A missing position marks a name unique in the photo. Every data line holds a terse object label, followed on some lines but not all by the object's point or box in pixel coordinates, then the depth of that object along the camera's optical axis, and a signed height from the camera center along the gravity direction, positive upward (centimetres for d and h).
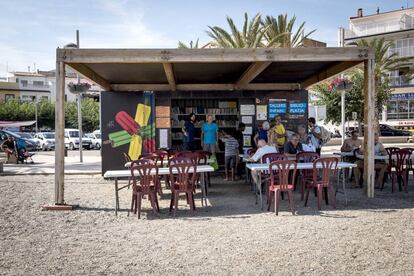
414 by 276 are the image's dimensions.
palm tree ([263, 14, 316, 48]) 2434 +587
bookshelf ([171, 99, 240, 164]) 1449 +79
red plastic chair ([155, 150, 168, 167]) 1053 -47
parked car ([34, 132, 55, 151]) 3256 -33
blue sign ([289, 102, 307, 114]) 1389 +85
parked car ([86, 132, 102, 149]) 3450 -22
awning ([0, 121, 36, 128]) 2889 +88
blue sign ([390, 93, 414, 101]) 4084 +354
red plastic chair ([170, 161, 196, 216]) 779 -84
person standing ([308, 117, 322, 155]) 1191 -1
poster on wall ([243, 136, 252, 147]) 1392 -16
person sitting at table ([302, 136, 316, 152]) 944 -29
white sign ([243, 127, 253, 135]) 1391 +13
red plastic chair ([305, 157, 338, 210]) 785 -72
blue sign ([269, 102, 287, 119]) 1384 +82
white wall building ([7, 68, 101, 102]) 6494 +795
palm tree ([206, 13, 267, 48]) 2242 +523
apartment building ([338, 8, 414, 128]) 4100 +982
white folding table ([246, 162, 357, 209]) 787 -58
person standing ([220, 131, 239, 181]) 1181 -43
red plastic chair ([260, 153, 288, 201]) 848 -46
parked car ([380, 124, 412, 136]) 3431 +15
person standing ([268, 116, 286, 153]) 1272 +5
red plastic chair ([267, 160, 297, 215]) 753 -78
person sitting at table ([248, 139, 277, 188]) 888 -35
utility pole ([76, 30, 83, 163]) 1709 +55
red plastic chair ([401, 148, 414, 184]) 983 -72
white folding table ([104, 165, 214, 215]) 786 -67
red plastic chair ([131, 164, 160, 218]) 766 -85
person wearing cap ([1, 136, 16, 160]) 1888 -42
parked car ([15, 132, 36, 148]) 3365 +6
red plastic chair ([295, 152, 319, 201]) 870 -52
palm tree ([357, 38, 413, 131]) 2834 +462
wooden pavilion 847 +160
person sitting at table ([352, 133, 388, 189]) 1009 -71
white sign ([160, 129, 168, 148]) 1355 -7
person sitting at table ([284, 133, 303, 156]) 939 -24
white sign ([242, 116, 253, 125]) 1392 +48
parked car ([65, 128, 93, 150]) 3347 -29
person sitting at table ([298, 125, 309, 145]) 1066 -1
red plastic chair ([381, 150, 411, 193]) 986 -73
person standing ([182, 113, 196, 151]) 1329 +8
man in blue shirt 1239 -2
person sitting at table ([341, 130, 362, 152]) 1146 -23
